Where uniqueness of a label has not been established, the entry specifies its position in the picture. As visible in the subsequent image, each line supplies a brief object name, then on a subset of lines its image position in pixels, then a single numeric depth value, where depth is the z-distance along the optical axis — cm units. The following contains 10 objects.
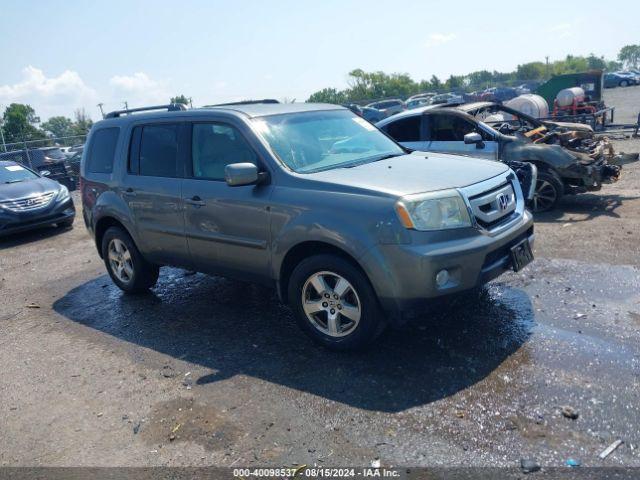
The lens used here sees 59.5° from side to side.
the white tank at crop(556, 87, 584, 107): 1869
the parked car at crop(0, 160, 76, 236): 1002
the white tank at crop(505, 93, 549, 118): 1594
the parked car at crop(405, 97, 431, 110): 3739
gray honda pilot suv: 383
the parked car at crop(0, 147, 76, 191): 1742
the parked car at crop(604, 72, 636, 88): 5203
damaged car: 798
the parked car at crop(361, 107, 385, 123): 3074
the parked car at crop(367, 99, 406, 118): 3614
